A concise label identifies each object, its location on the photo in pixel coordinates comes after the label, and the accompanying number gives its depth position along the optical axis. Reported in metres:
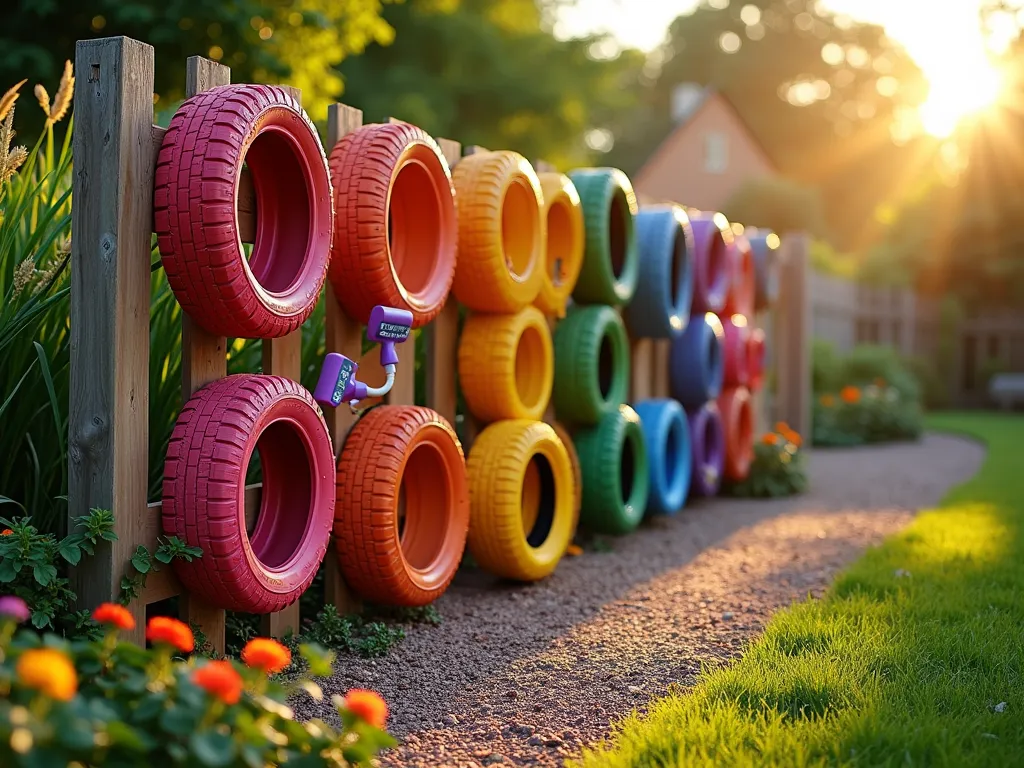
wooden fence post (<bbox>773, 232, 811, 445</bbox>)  9.55
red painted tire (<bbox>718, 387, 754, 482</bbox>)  6.51
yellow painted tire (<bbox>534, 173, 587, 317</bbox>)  4.47
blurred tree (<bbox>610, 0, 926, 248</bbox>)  36.72
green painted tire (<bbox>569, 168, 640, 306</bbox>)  4.76
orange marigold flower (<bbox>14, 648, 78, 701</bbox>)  1.31
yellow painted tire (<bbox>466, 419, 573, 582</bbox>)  3.82
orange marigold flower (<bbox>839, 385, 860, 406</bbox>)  10.45
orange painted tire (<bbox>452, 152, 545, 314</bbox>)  3.80
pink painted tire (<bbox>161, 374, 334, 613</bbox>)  2.52
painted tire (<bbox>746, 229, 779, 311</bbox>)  7.32
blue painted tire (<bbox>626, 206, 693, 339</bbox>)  5.33
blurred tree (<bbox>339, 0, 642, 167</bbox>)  17.12
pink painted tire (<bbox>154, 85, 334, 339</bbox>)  2.47
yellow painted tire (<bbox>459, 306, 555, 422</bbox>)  3.97
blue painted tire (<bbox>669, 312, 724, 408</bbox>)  5.93
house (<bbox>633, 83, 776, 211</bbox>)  26.52
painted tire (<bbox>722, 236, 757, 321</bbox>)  6.61
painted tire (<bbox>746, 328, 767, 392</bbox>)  6.91
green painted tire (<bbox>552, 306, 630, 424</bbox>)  4.61
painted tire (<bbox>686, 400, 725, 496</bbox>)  6.05
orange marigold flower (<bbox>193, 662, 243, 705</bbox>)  1.48
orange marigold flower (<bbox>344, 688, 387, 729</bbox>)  1.60
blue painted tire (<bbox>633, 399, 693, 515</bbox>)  5.29
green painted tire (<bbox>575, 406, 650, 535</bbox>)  4.72
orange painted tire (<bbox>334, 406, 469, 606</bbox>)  3.20
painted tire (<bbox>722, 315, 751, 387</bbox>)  6.55
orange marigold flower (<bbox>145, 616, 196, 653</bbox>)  1.61
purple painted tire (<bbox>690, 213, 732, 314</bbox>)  5.98
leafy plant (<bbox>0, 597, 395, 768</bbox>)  1.35
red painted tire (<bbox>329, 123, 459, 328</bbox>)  3.19
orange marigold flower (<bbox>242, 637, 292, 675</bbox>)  1.60
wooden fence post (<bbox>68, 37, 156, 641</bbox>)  2.40
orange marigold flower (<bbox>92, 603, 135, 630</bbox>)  1.63
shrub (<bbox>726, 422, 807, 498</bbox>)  6.60
